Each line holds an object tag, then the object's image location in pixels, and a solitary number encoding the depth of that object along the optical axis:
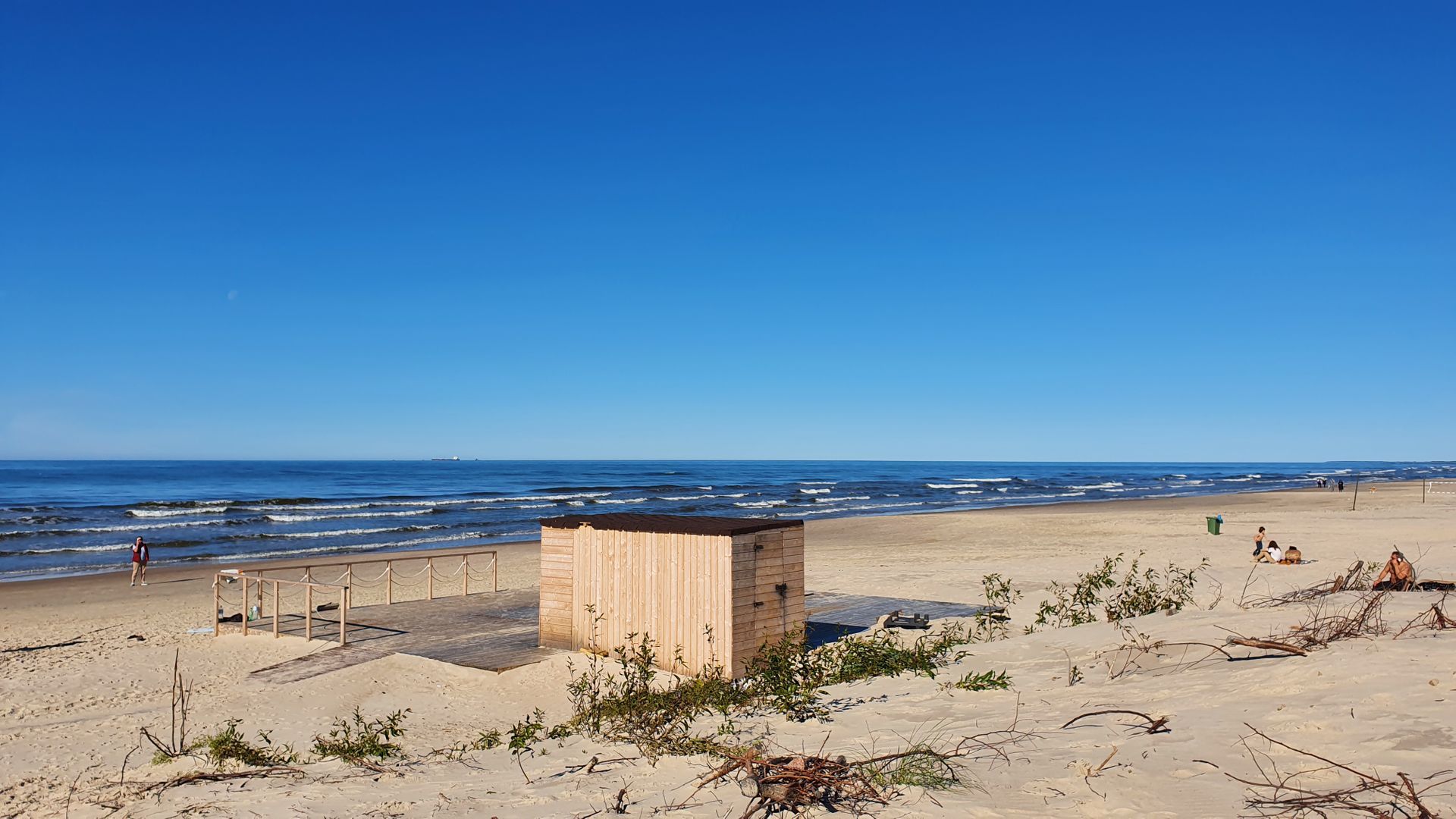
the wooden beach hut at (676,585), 11.62
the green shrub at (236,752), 6.70
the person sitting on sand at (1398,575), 11.70
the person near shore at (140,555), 24.28
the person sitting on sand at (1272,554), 21.78
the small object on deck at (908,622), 14.53
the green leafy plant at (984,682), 7.50
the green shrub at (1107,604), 12.18
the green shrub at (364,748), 6.93
